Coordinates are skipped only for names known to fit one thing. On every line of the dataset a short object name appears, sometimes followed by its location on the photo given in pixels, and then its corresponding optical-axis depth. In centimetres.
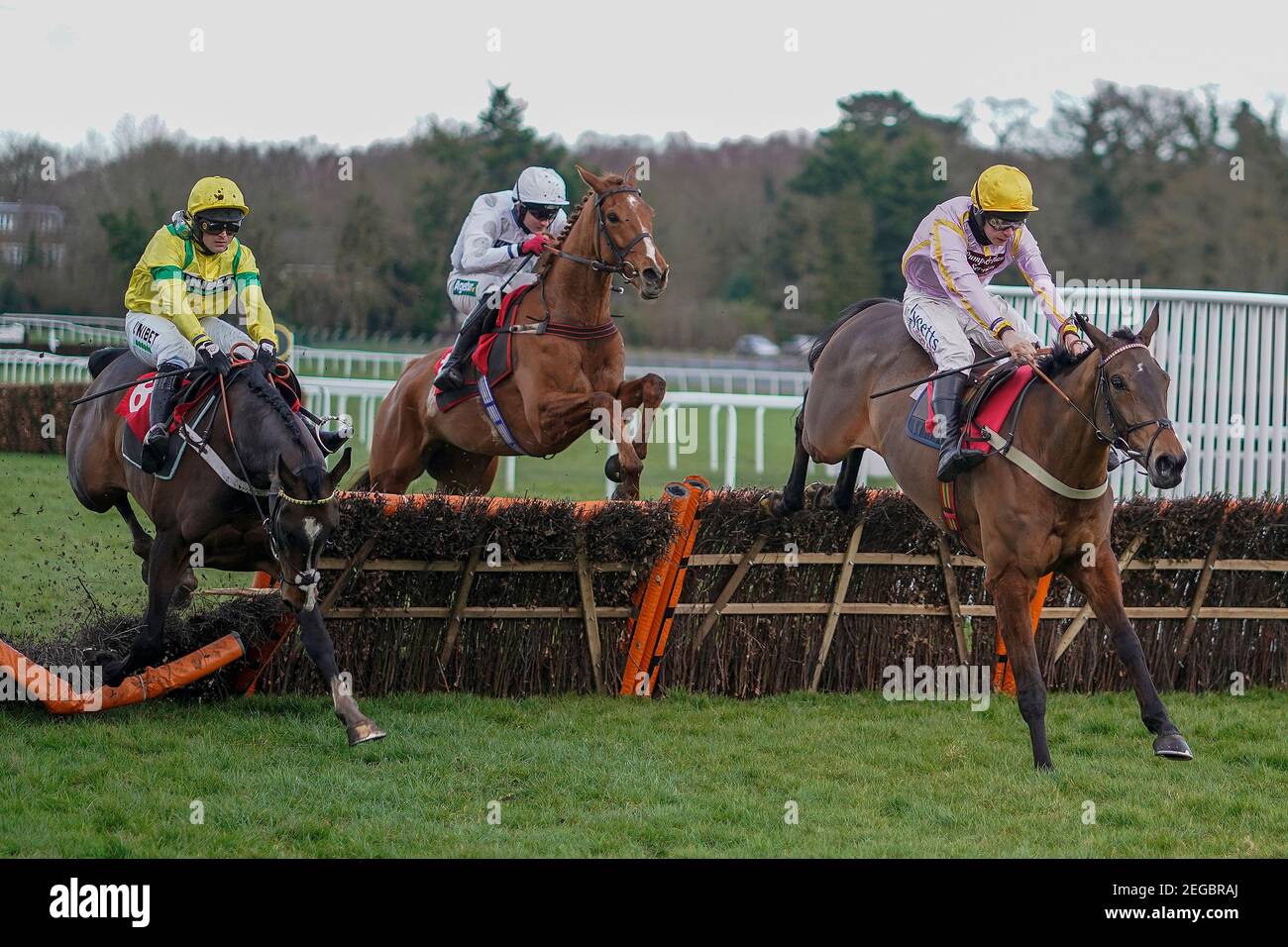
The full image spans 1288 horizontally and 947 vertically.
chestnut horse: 1443
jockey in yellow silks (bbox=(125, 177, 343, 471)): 1245
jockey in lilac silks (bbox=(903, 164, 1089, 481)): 1230
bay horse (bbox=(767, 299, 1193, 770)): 1060
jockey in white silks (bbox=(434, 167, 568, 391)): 1596
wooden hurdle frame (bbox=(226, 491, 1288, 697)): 1329
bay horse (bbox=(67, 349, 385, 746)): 1126
